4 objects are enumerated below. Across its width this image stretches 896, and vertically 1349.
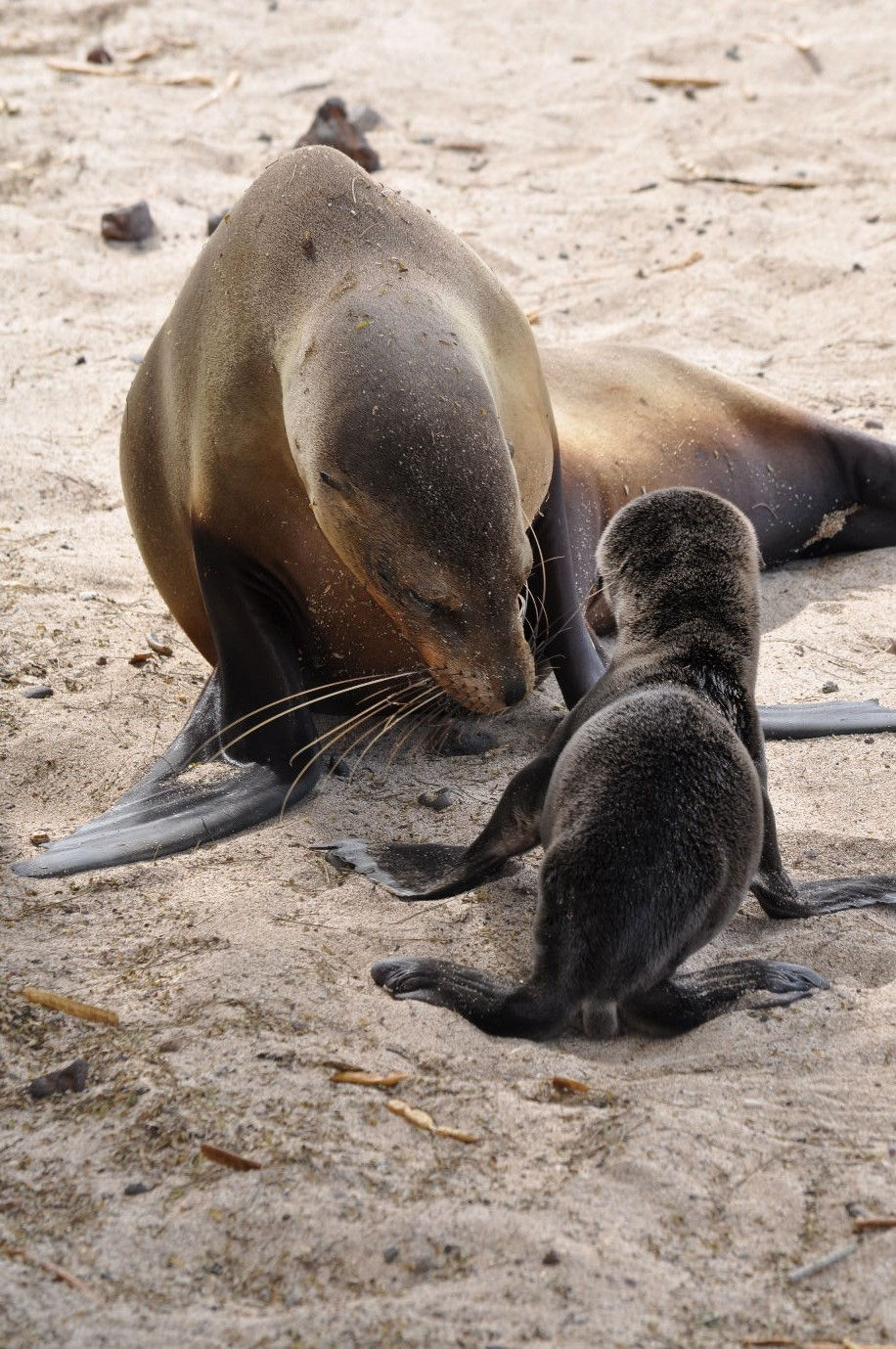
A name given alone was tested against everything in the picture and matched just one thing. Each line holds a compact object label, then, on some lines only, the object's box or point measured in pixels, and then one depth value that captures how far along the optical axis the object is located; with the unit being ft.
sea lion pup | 18.13
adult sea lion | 21.38
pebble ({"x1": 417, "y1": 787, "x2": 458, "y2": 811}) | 25.63
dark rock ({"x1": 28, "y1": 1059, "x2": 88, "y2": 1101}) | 17.51
